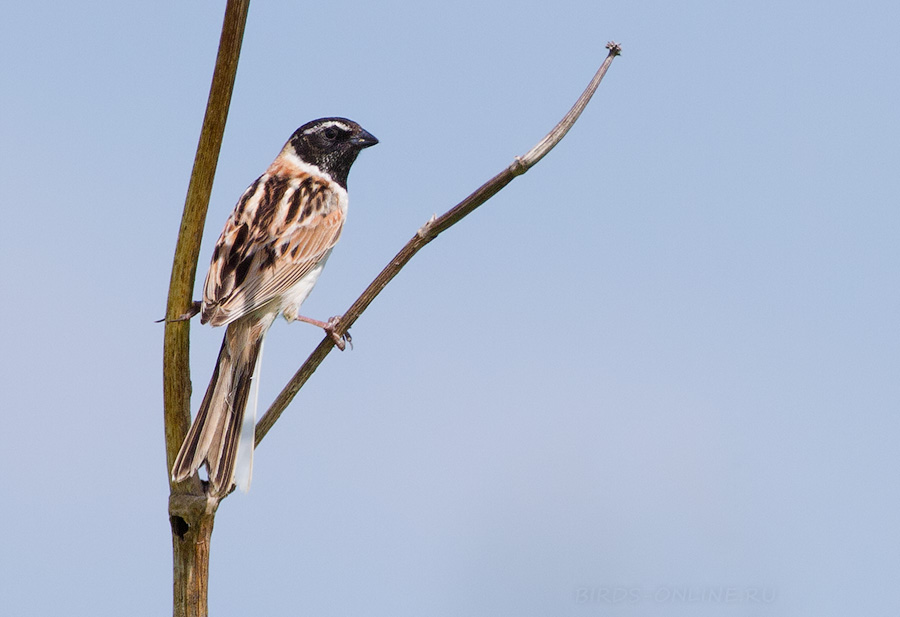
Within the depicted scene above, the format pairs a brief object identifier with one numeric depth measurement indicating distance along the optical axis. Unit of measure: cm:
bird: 745
